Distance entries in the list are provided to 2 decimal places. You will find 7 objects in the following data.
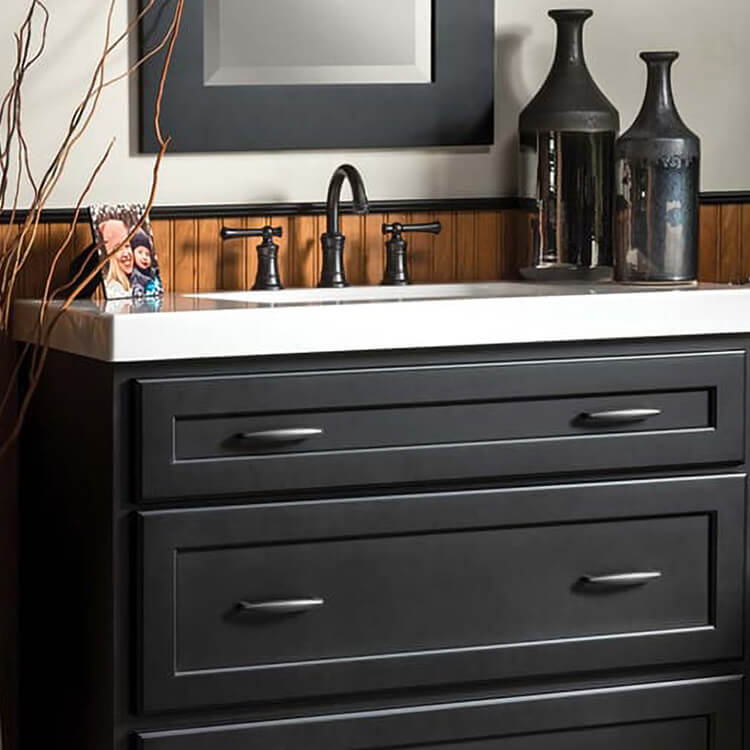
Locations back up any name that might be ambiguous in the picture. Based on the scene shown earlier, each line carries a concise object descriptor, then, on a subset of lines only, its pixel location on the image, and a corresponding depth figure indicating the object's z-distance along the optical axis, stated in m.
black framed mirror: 4.14
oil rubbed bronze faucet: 4.10
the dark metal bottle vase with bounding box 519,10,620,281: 4.29
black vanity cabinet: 3.48
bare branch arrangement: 3.92
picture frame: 3.89
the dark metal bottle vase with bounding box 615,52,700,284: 4.11
